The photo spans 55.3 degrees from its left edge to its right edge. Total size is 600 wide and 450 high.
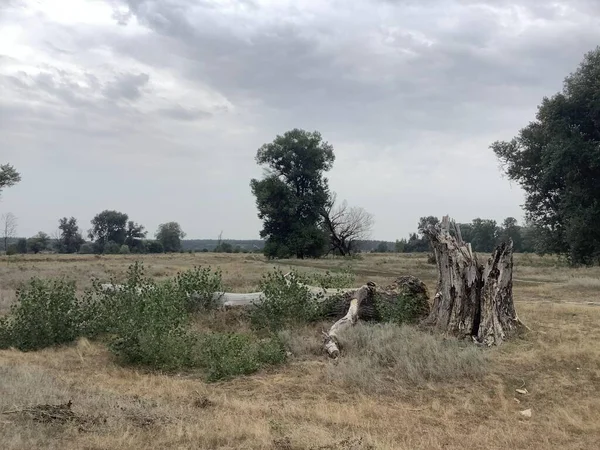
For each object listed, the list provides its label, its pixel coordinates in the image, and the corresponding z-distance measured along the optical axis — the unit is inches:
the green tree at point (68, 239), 3321.9
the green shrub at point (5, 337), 389.1
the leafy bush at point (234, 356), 309.4
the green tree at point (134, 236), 3360.5
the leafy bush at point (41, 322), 387.2
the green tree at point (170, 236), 3447.3
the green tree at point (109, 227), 3472.0
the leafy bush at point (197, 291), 489.4
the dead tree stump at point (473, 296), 373.7
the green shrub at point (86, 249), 3216.0
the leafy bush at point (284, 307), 439.2
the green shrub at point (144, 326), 332.2
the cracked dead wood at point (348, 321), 350.3
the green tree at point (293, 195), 1792.6
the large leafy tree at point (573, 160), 1016.2
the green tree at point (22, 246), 3110.2
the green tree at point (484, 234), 3358.8
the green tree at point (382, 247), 3661.9
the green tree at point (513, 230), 3142.2
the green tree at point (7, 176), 1408.7
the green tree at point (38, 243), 3149.6
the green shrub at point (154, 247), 3201.0
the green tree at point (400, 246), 3113.7
